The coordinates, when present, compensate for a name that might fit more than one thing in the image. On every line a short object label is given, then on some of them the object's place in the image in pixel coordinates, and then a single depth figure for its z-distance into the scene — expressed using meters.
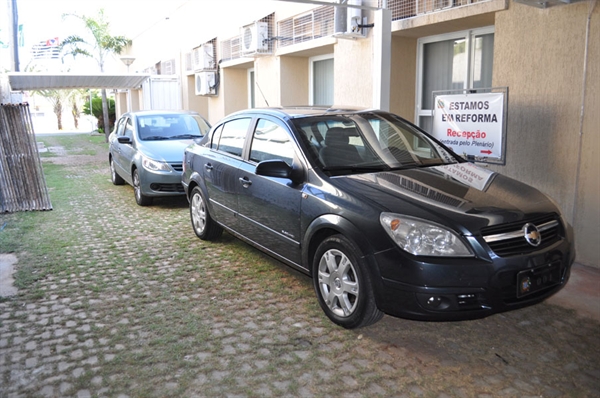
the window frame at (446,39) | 7.68
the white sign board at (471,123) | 6.36
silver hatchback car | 8.88
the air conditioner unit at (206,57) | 15.59
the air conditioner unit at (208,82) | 15.38
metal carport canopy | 19.12
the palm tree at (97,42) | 29.28
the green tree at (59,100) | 47.75
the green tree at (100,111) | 34.08
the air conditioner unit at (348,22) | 8.45
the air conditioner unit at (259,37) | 11.87
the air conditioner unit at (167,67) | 20.59
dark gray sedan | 3.61
